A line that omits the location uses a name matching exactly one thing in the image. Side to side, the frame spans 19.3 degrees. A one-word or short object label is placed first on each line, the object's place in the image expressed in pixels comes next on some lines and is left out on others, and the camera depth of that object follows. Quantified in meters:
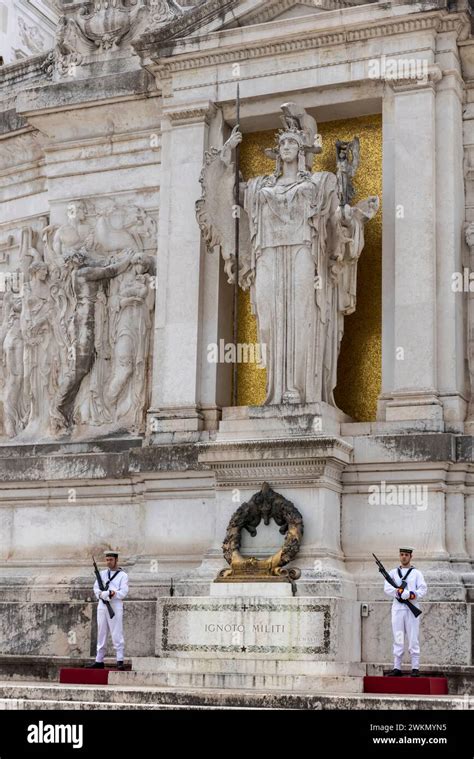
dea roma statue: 20.86
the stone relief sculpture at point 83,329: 23.20
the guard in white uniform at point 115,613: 20.02
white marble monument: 19.88
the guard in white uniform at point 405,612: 18.44
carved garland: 19.55
